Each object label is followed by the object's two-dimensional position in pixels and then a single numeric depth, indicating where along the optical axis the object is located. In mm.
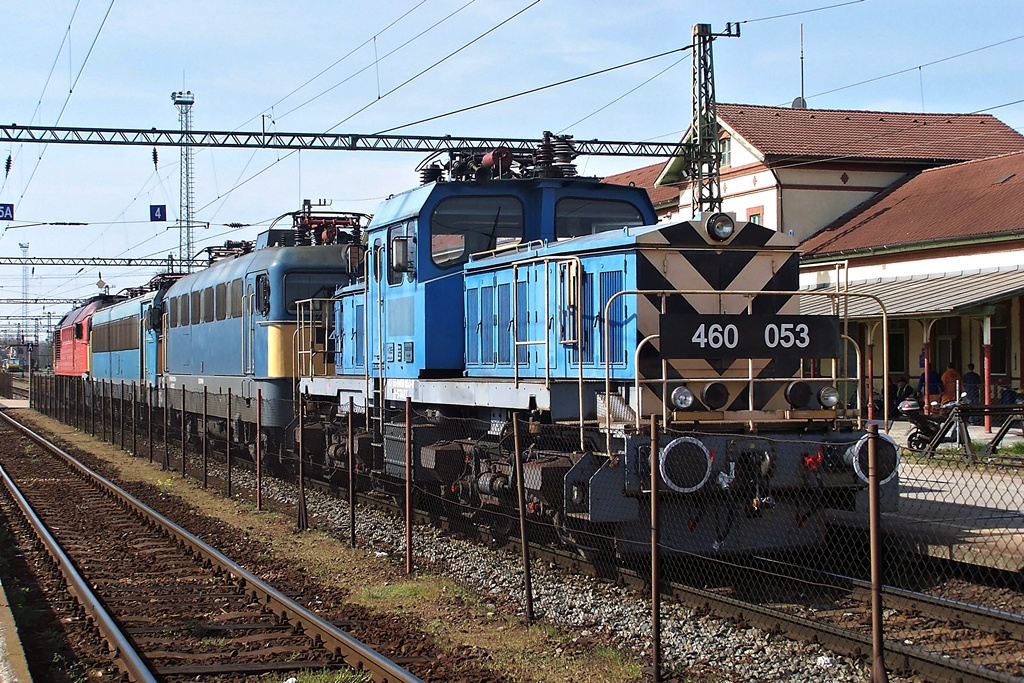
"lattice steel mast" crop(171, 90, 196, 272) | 54381
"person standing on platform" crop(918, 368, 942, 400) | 23703
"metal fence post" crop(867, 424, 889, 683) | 5246
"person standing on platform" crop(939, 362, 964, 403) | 21531
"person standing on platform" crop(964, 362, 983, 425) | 22594
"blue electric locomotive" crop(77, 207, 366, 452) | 16578
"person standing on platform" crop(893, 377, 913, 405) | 23922
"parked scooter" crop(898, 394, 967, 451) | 17438
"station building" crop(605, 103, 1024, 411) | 22766
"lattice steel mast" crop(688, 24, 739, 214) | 26844
